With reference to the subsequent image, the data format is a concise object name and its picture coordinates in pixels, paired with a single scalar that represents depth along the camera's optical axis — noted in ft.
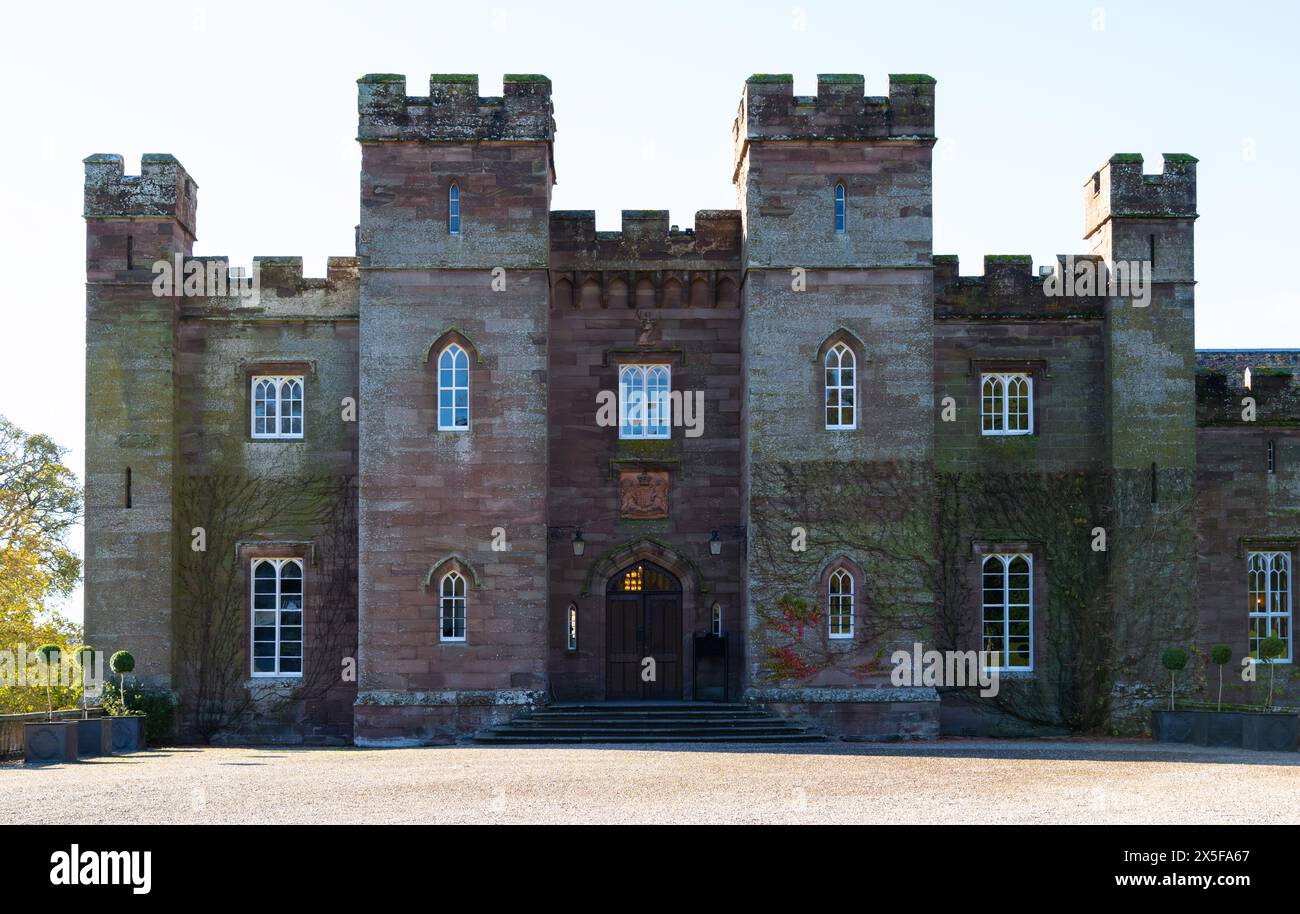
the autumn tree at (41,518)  110.93
